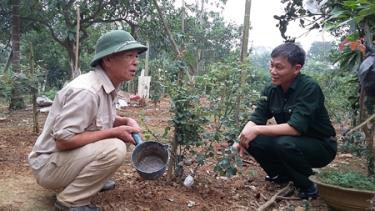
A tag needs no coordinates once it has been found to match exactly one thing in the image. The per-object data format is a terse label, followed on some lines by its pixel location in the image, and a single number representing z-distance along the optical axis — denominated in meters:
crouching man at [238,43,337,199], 3.00
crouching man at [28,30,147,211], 2.27
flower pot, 2.54
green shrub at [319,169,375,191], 2.62
